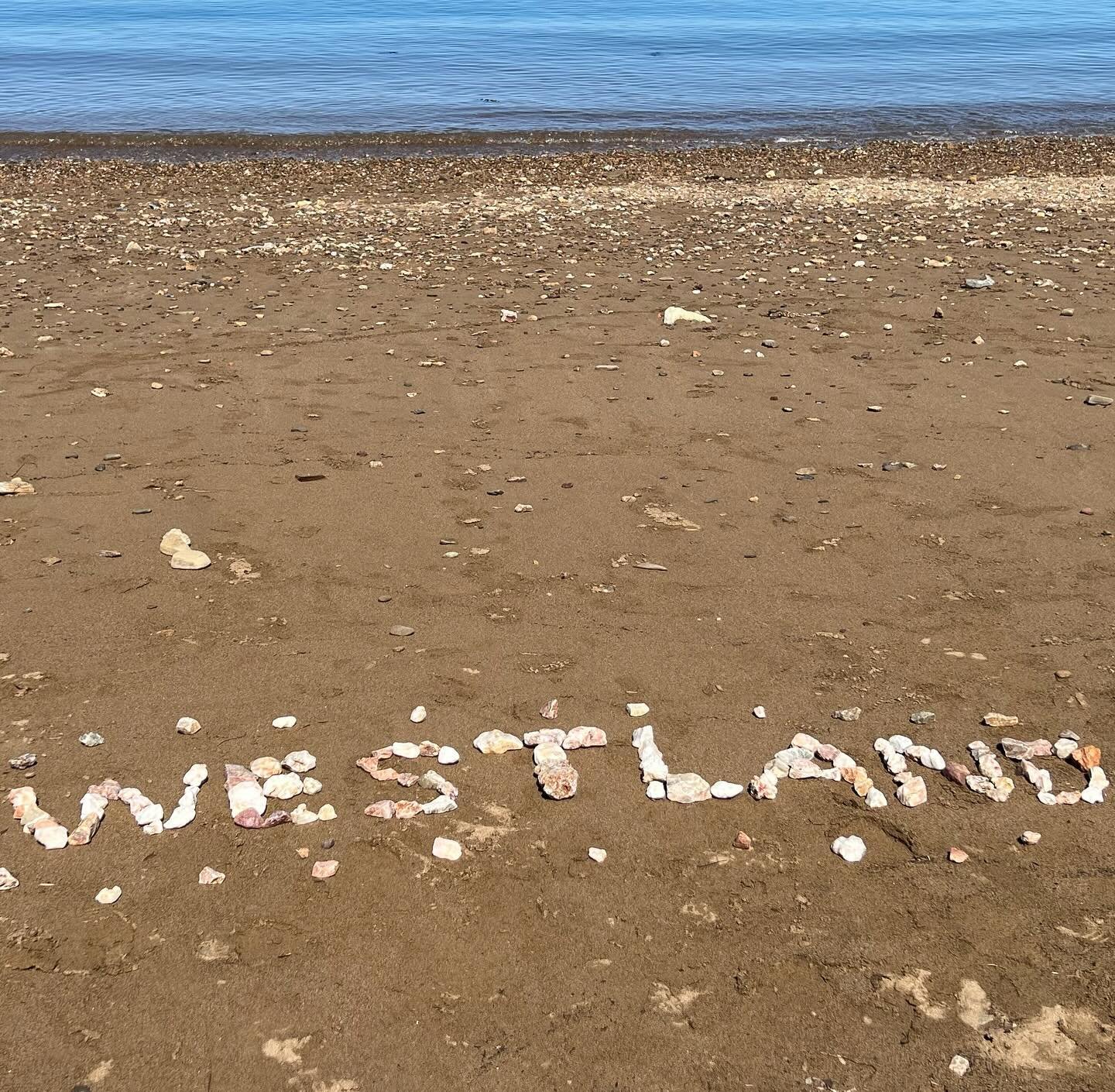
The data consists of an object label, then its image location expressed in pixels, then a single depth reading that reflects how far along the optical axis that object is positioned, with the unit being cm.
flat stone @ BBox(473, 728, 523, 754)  401
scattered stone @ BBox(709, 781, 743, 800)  379
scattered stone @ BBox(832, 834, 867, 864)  353
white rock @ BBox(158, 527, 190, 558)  543
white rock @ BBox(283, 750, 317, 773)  387
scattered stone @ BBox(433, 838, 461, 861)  352
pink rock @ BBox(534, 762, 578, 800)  379
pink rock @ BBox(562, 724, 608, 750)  404
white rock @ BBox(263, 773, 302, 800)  376
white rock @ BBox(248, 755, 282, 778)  385
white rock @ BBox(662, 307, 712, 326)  912
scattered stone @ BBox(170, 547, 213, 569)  529
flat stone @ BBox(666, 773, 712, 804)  379
